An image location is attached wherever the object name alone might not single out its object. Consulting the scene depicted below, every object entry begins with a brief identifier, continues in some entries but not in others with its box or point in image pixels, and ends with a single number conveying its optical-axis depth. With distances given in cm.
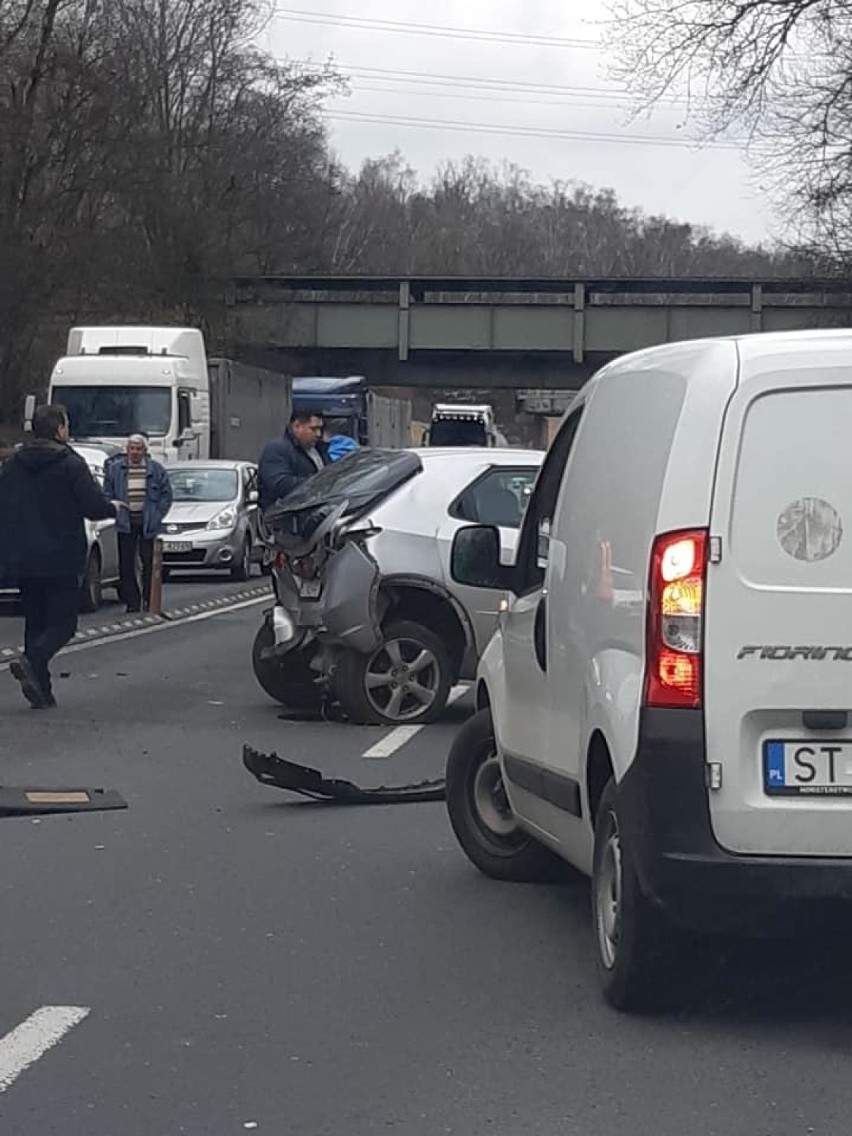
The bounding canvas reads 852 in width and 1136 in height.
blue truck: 4869
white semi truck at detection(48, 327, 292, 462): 3400
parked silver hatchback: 2828
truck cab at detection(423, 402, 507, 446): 6888
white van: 565
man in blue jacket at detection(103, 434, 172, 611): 2211
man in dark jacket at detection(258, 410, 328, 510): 1555
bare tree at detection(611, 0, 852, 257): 3241
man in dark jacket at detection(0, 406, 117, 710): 1348
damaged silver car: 1270
